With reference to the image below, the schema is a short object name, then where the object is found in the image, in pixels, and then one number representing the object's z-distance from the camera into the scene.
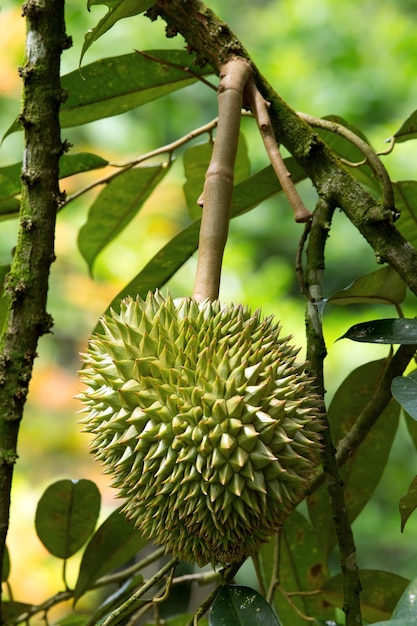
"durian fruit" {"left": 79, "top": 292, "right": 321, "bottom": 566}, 1.41
